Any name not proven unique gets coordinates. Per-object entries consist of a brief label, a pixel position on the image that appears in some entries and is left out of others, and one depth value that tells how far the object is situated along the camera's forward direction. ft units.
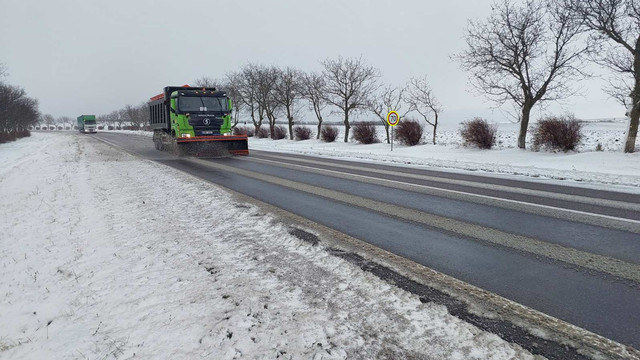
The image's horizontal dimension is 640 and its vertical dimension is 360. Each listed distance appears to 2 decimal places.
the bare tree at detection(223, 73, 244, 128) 144.56
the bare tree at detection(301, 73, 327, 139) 109.60
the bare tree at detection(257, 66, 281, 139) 129.29
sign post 64.70
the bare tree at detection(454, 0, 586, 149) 51.75
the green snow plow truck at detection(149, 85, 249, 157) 52.42
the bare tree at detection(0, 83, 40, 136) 120.78
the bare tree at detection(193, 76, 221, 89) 176.51
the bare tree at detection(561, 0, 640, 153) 43.06
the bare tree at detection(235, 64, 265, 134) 137.08
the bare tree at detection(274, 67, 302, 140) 122.01
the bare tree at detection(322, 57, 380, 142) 96.27
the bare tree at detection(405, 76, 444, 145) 79.00
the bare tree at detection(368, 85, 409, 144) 89.20
